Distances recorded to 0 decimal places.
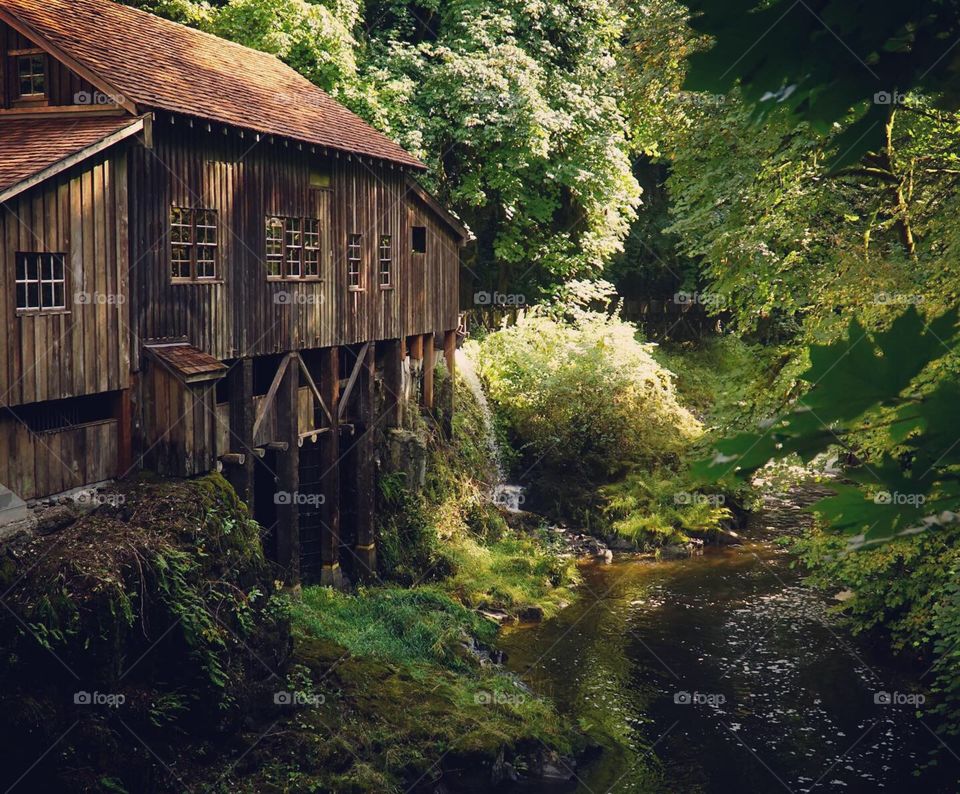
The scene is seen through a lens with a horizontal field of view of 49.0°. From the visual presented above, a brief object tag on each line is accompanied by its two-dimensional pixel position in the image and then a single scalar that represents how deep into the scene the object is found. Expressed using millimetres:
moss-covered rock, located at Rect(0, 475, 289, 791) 11234
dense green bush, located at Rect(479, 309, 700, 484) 28719
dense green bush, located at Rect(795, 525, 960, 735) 11781
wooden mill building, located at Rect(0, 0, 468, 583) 13242
